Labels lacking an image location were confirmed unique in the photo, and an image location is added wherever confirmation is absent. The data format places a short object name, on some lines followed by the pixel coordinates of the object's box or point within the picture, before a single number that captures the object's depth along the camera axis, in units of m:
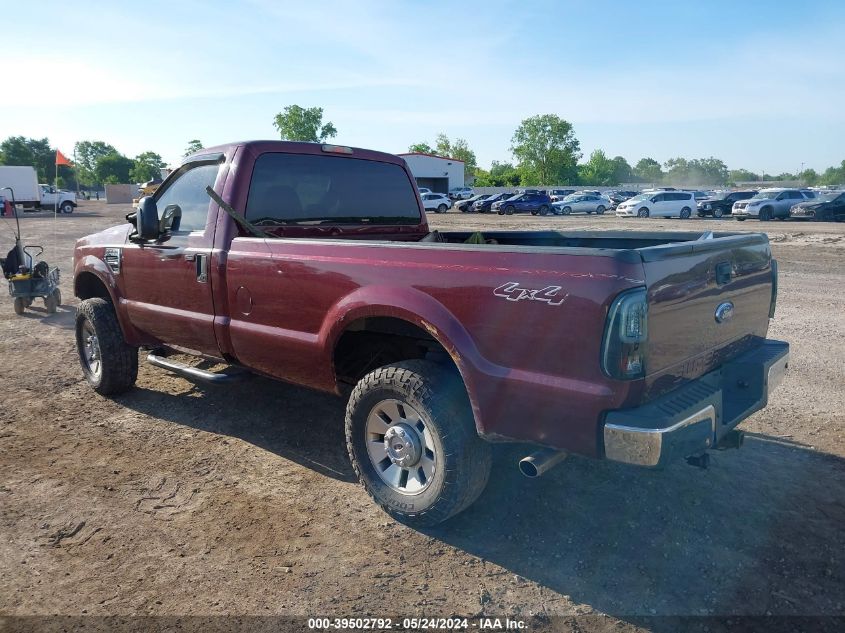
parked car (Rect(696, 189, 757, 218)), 35.75
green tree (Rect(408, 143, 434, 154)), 137.62
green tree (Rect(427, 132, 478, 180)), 138.50
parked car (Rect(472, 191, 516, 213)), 45.16
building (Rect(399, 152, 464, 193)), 71.06
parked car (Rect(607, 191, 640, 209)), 51.37
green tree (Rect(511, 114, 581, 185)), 114.38
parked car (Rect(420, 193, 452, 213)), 44.45
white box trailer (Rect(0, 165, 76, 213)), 43.34
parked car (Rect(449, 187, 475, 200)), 55.09
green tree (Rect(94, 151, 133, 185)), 121.81
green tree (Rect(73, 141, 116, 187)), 140.12
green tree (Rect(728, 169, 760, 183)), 185.90
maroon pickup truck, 2.62
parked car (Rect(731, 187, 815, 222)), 30.89
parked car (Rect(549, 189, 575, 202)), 53.03
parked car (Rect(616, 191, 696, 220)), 35.22
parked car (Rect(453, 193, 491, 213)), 46.87
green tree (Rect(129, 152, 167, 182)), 116.21
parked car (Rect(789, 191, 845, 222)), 28.83
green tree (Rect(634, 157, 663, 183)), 188.38
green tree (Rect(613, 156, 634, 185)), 167.88
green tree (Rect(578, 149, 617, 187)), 142.75
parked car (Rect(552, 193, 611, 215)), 42.56
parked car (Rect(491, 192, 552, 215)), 41.56
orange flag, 9.79
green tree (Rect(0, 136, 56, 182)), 92.94
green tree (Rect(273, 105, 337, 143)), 85.25
